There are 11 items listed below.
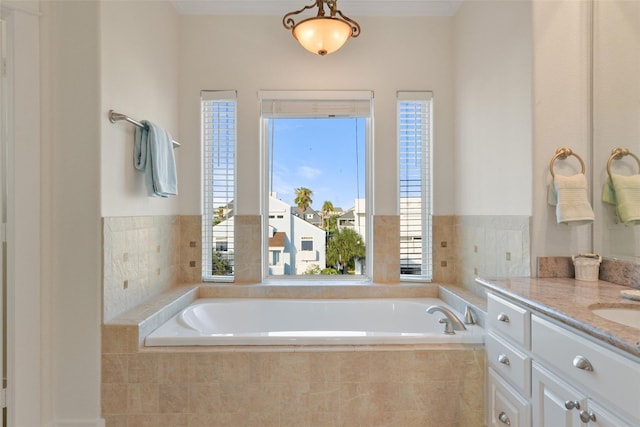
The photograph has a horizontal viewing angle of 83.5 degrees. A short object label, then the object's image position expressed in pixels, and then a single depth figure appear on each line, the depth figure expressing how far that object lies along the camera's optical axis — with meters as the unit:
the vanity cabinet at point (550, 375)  0.97
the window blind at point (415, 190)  2.94
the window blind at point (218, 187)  2.92
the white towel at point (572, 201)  1.71
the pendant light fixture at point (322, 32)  2.12
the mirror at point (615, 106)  1.66
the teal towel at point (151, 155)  2.17
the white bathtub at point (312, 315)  2.51
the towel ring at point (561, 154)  1.82
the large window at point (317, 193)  3.00
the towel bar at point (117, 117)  1.95
